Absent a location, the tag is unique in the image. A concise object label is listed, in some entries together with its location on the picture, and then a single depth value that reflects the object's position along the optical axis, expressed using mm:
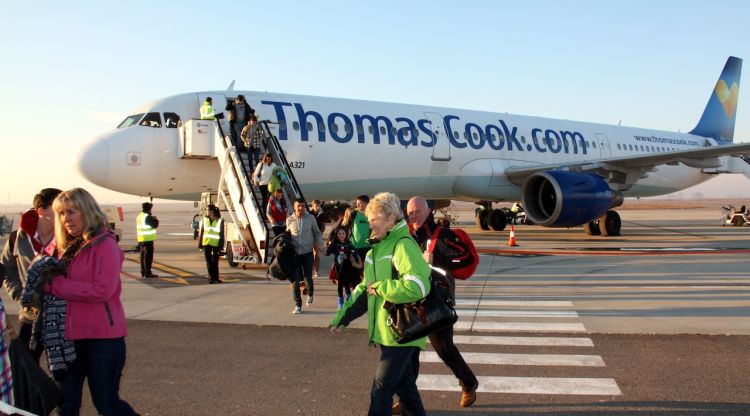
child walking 7934
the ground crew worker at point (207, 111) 14336
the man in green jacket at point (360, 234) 8361
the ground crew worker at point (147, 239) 11305
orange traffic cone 17656
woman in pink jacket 3590
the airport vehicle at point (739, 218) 30141
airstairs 11945
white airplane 14430
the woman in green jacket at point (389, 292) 3701
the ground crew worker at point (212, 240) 10555
